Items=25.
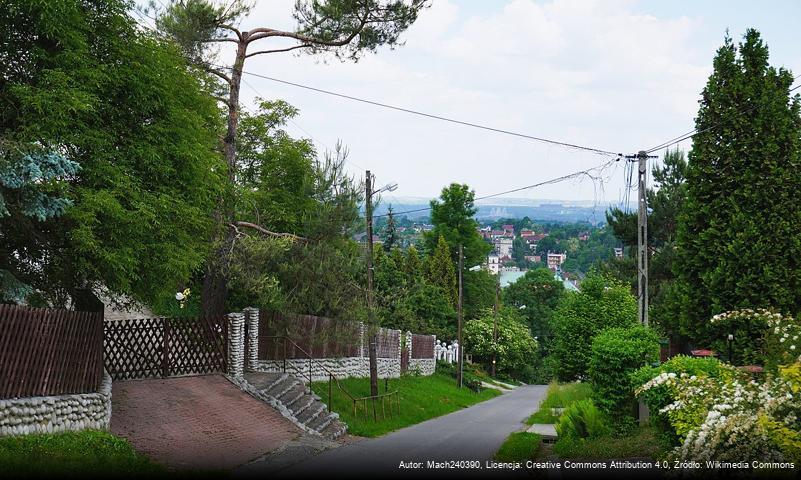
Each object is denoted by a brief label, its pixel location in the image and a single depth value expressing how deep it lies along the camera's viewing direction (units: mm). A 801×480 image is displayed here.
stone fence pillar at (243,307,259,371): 26641
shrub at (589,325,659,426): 19156
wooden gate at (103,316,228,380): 23391
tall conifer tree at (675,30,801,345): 20578
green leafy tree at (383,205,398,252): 76119
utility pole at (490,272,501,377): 70500
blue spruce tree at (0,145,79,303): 15594
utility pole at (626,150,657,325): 22800
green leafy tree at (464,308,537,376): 70375
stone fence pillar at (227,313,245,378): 25562
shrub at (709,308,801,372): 19969
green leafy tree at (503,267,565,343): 92562
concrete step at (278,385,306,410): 23969
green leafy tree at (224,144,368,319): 27281
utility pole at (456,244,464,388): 51375
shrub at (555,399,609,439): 19344
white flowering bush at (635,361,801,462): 11047
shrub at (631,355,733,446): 14898
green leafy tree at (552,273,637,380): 34031
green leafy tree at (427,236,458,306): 70188
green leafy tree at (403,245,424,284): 64319
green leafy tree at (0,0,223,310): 16812
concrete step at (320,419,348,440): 22556
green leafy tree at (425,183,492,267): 76000
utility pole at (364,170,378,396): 28188
